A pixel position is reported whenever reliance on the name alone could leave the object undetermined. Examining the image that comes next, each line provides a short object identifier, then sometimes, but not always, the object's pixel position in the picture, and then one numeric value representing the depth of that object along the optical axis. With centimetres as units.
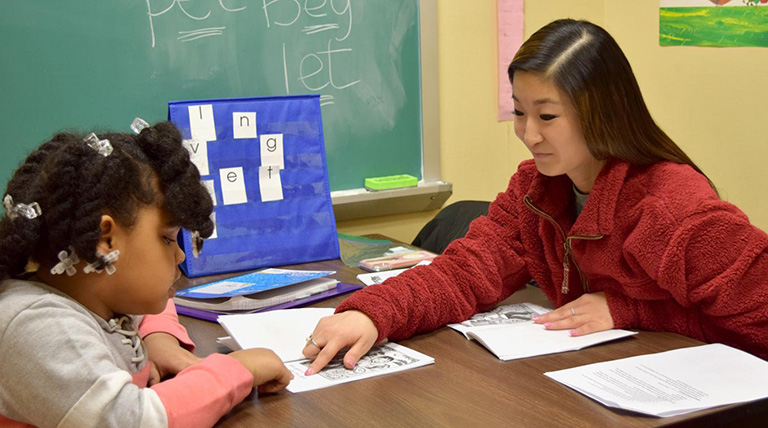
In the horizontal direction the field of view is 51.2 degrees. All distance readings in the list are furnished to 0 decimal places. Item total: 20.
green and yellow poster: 231
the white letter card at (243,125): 200
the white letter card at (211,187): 192
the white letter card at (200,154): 195
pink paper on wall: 274
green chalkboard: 209
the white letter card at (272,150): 203
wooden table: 105
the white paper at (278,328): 133
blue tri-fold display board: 196
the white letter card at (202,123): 195
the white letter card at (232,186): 198
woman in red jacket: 128
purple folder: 157
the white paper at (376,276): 179
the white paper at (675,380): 107
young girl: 92
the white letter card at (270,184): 202
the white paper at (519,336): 130
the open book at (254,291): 160
